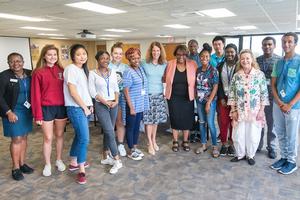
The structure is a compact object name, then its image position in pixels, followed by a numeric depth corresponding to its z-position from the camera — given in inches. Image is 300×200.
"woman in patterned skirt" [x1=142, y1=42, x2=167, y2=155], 130.0
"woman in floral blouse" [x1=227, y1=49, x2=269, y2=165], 113.3
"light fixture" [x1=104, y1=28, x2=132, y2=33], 336.8
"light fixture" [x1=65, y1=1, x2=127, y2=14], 172.0
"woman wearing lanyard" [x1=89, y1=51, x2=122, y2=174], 108.8
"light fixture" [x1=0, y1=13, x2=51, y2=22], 211.9
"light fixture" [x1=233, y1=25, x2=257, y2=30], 330.0
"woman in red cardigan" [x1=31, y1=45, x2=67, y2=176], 103.3
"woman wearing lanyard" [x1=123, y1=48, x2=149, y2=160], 123.2
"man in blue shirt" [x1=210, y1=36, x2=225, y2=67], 133.6
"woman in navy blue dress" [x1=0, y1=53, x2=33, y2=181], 103.4
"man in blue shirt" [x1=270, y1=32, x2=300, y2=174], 106.1
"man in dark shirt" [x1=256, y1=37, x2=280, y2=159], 121.1
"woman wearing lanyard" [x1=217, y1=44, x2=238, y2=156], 123.0
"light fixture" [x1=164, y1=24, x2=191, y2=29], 304.8
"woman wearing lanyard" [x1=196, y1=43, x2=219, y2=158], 126.0
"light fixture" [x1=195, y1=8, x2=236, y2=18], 207.4
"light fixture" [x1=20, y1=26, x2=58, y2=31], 302.0
